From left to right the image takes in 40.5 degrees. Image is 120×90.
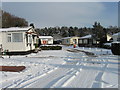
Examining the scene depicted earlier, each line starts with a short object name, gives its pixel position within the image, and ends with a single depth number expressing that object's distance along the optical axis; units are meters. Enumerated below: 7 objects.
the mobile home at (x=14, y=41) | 19.83
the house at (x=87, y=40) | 54.80
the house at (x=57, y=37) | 92.03
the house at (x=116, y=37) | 35.38
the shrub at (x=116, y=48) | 19.14
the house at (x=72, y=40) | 71.56
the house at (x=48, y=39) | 68.17
